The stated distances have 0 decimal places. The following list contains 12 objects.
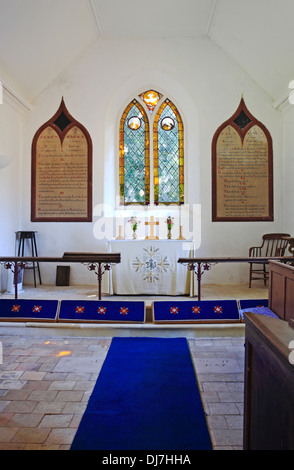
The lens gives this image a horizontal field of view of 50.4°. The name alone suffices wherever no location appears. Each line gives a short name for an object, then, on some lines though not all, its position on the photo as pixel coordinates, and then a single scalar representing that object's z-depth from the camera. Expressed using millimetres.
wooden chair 5466
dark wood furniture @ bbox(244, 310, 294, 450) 939
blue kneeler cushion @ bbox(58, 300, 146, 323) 3627
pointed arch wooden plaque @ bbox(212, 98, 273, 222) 5973
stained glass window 6277
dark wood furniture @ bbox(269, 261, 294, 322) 2480
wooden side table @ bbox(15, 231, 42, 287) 5691
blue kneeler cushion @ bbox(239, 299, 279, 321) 3697
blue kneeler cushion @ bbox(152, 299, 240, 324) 3576
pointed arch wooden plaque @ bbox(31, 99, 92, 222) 5980
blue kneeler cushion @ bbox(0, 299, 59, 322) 3662
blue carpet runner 1683
